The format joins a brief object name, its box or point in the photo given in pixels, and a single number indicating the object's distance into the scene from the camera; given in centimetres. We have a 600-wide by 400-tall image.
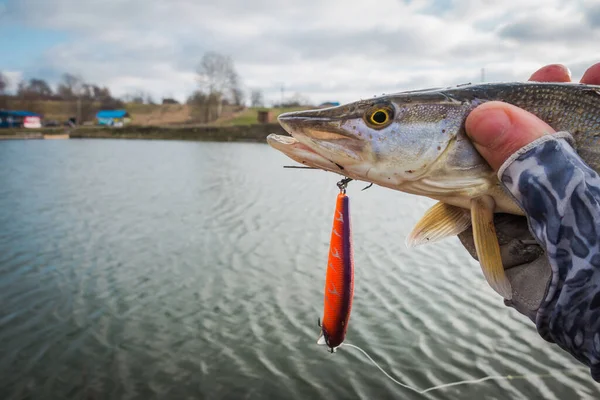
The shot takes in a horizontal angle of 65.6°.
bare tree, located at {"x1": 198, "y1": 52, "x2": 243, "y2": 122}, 8912
